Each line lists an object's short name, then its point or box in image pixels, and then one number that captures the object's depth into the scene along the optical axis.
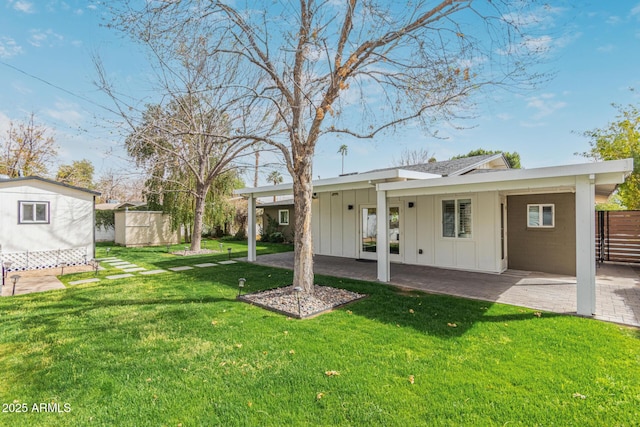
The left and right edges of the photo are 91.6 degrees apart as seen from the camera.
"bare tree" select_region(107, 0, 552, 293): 5.56
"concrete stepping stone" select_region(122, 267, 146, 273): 9.80
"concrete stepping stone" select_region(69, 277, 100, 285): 8.09
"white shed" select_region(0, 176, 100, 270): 9.77
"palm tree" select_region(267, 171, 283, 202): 35.62
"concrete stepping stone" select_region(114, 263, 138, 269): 10.66
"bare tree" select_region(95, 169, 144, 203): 13.20
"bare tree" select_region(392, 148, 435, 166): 31.45
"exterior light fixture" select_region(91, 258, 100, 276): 9.31
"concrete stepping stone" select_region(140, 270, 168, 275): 9.67
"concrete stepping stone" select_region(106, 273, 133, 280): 8.83
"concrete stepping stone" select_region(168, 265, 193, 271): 10.13
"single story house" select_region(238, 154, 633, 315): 5.19
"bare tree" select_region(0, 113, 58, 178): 20.20
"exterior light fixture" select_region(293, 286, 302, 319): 6.22
